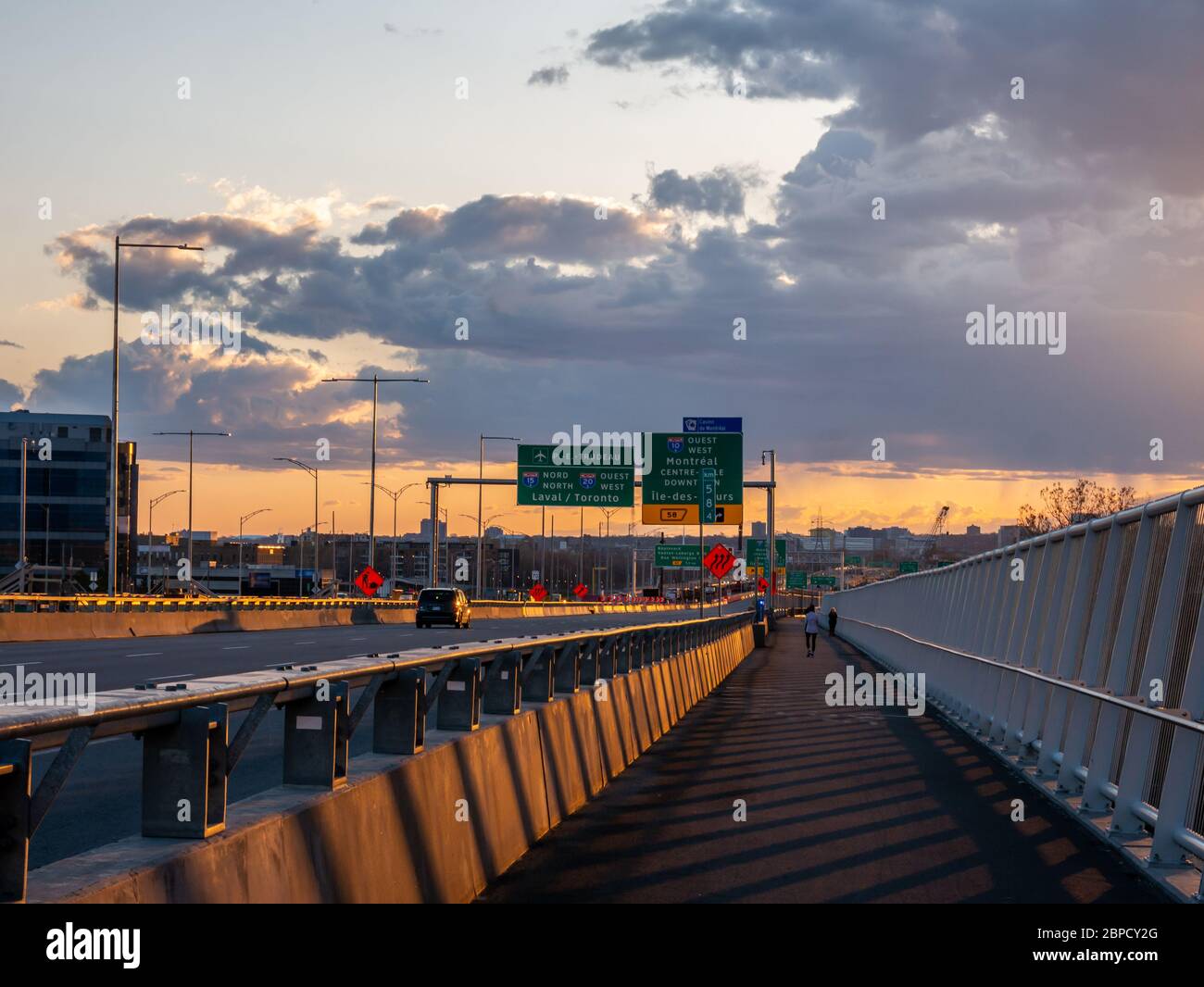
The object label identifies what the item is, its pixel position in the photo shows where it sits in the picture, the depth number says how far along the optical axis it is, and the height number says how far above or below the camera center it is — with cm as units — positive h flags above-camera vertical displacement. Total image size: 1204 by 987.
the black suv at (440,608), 6212 -242
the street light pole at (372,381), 7419 +749
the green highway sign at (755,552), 11469 -40
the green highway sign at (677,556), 10275 -67
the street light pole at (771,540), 7094 +31
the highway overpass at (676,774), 666 -173
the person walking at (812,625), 5719 -275
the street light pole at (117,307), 4881 +721
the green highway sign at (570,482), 6119 +238
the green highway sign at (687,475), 5931 +259
